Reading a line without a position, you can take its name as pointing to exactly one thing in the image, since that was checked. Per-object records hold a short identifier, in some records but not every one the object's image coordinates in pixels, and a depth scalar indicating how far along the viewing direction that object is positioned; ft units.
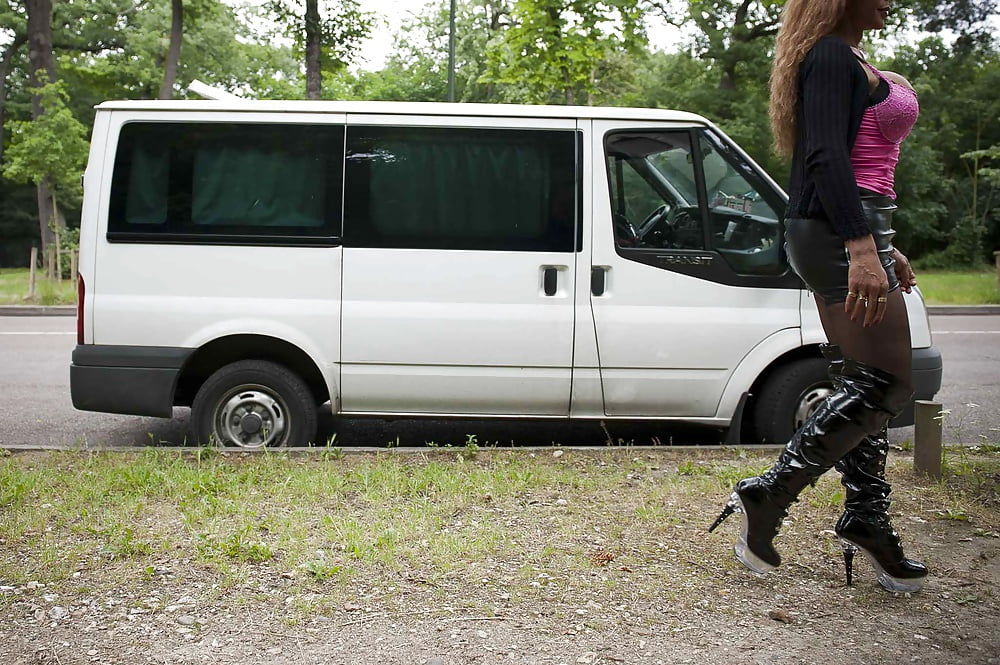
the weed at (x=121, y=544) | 12.86
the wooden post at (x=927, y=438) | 16.19
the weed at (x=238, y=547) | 12.71
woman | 10.61
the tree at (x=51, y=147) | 67.05
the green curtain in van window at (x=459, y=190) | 18.51
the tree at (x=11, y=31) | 117.29
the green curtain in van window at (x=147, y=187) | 18.60
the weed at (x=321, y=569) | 12.07
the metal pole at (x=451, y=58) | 68.44
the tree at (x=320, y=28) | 62.08
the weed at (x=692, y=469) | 16.99
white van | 18.45
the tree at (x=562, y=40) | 59.21
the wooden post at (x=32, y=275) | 60.90
